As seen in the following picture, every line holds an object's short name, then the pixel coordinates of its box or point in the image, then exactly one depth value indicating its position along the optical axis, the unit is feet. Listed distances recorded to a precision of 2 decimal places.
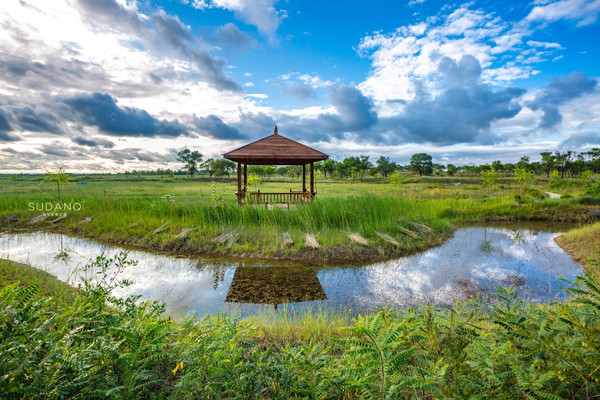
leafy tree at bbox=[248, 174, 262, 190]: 63.18
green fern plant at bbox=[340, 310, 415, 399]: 3.62
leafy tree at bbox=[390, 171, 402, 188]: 75.05
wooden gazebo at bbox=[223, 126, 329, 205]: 37.01
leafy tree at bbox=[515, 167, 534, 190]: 60.81
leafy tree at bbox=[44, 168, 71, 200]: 36.68
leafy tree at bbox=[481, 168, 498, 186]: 56.15
